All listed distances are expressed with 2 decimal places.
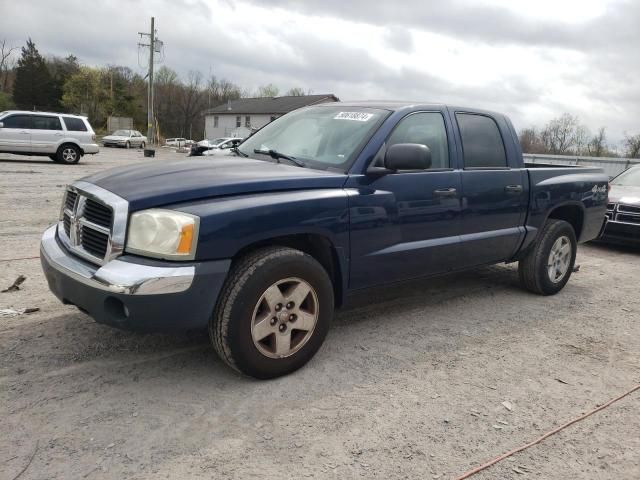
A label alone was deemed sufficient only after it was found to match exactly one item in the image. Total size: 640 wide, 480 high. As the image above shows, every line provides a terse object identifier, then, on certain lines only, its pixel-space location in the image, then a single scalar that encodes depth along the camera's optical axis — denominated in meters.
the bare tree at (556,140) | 46.05
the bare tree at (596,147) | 40.61
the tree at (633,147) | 36.97
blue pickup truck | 2.83
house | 65.62
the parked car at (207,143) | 25.88
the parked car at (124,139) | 39.31
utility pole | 39.88
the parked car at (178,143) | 48.28
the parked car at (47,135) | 17.30
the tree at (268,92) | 97.34
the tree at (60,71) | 63.66
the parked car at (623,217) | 7.94
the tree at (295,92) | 89.33
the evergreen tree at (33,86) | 61.94
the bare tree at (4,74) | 71.75
